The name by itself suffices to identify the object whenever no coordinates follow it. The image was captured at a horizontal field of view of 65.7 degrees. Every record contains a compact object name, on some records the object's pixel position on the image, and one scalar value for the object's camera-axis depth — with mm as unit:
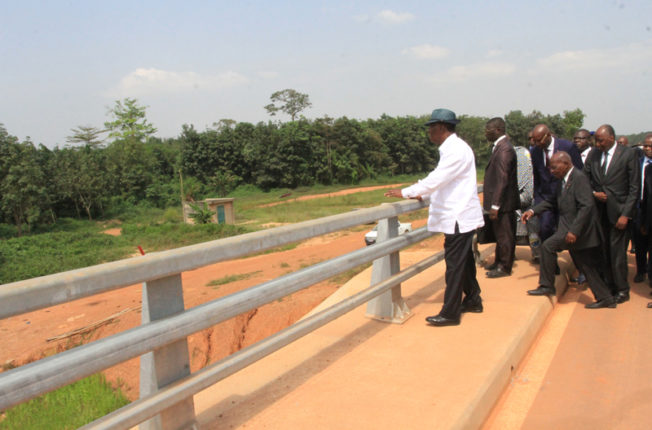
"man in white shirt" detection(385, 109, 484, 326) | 3895
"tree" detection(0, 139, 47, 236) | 29859
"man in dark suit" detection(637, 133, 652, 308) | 5238
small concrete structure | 26281
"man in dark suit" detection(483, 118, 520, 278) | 5309
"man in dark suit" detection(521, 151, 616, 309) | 4734
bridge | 1959
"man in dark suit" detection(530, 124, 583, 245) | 5469
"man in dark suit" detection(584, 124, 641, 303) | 5090
